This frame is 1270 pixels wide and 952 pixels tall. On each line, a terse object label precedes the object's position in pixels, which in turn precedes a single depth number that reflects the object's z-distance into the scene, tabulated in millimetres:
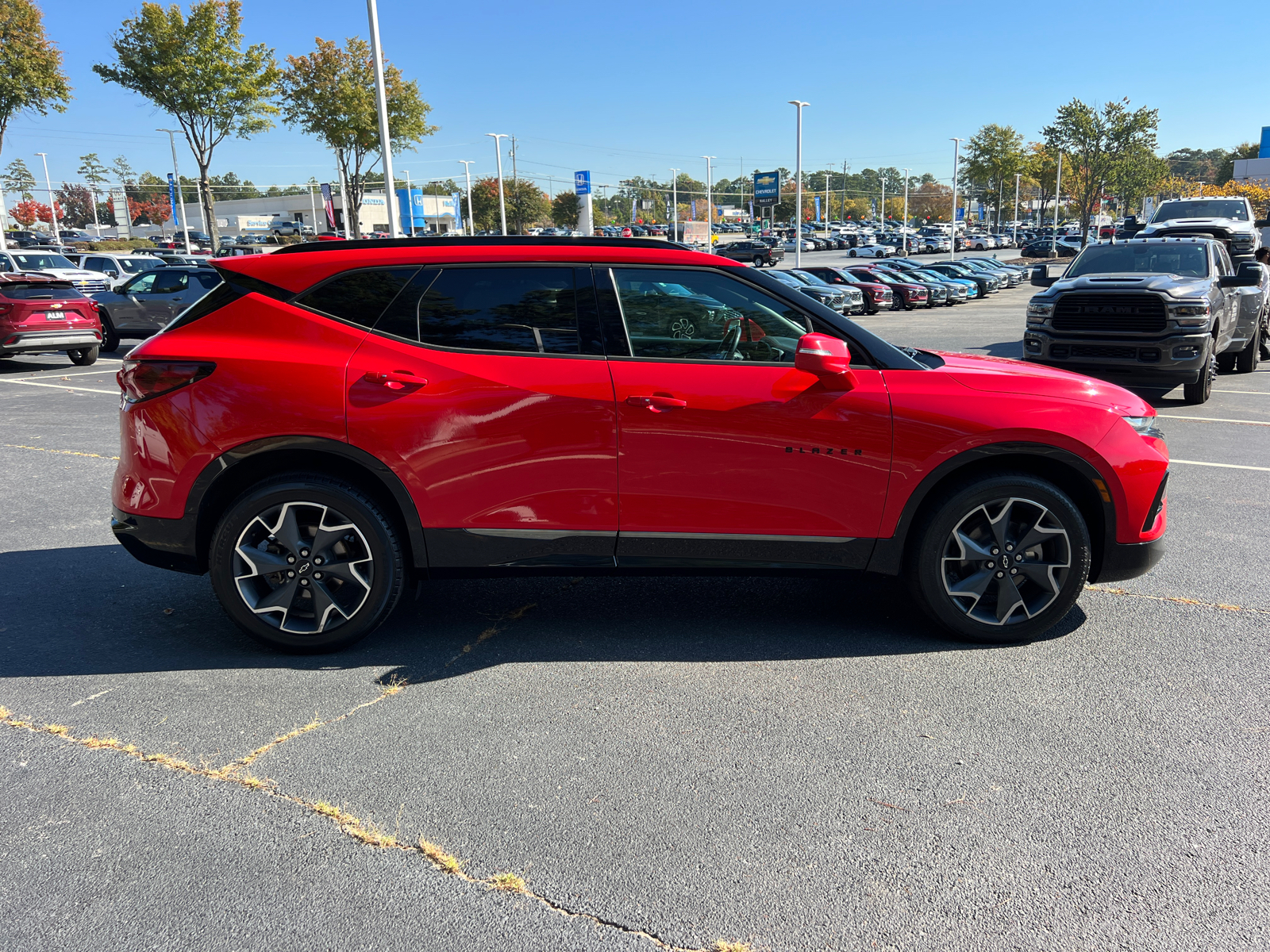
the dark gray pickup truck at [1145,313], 10484
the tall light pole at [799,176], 47953
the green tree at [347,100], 41062
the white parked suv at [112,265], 27375
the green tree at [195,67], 32281
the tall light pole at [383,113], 21641
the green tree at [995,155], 86500
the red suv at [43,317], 14781
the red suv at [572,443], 3799
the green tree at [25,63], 30047
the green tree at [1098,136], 62781
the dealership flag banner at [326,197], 47000
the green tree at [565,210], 107312
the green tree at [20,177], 102006
